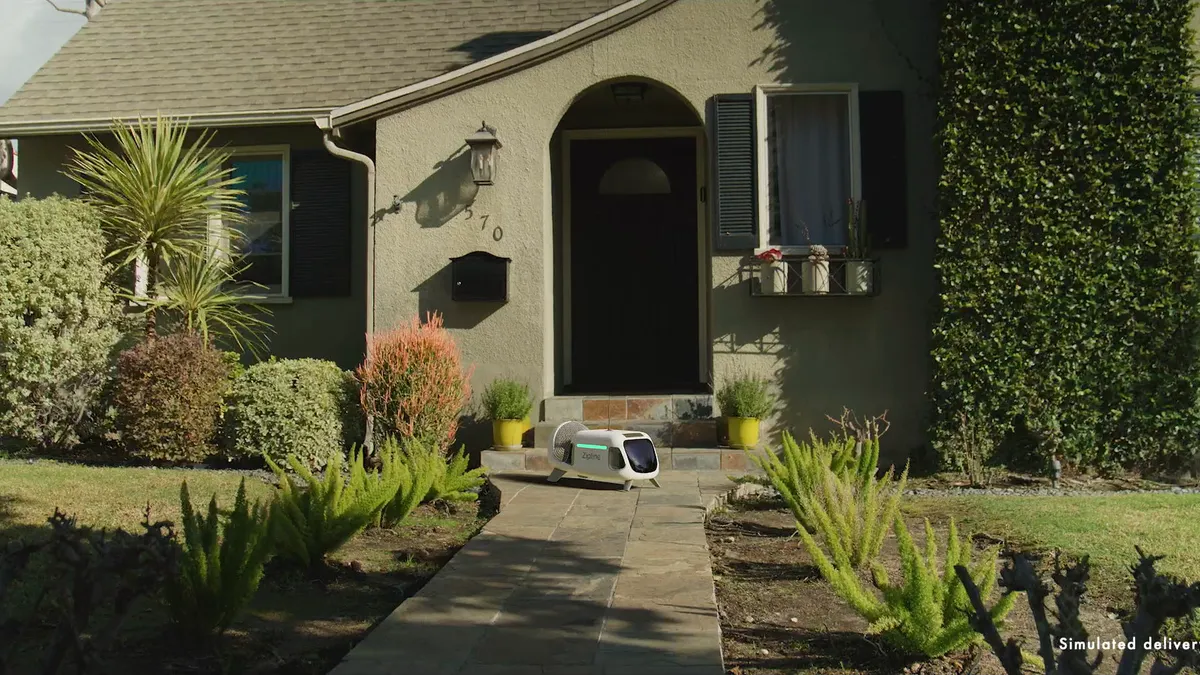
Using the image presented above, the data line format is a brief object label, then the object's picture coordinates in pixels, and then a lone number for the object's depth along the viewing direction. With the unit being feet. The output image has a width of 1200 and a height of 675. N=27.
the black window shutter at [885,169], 26.99
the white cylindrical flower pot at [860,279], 26.35
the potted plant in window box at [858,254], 26.40
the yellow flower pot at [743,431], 25.70
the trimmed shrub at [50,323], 25.84
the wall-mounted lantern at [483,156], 27.40
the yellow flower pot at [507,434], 26.22
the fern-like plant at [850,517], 13.67
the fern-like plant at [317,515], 14.07
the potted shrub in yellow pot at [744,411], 25.62
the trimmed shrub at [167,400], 25.20
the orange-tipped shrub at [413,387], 24.90
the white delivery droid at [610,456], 21.27
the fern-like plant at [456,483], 19.54
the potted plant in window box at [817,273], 26.32
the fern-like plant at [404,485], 17.34
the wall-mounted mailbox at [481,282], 27.71
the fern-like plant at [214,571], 10.79
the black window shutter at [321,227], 31.35
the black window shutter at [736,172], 27.40
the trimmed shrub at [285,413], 25.22
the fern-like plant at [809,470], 15.80
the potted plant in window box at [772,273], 26.55
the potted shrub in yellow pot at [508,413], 26.17
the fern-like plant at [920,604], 10.22
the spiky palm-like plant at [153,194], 28.14
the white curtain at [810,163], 27.94
